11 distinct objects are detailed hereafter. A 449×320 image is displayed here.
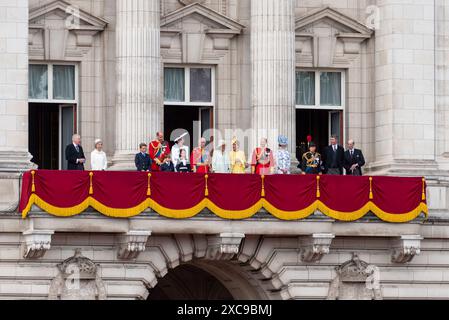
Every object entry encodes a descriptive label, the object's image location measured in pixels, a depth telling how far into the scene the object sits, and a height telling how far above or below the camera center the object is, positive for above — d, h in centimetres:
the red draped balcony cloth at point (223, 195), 9400 -421
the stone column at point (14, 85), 9594 -31
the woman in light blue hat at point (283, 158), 9806 -300
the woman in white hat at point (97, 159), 9675 -296
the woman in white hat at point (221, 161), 9825 -312
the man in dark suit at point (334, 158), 10050 -309
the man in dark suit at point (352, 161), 10050 -321
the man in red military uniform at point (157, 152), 9625 -271
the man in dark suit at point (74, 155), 9656 -282
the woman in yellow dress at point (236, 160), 9788 -306
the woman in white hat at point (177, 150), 9731 -268
